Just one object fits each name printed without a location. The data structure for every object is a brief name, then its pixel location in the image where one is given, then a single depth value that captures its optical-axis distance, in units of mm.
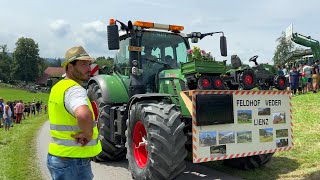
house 109812
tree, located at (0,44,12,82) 108625
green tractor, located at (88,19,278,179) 5535
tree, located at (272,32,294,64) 73750
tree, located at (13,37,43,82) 105750
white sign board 5656
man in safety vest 3080
